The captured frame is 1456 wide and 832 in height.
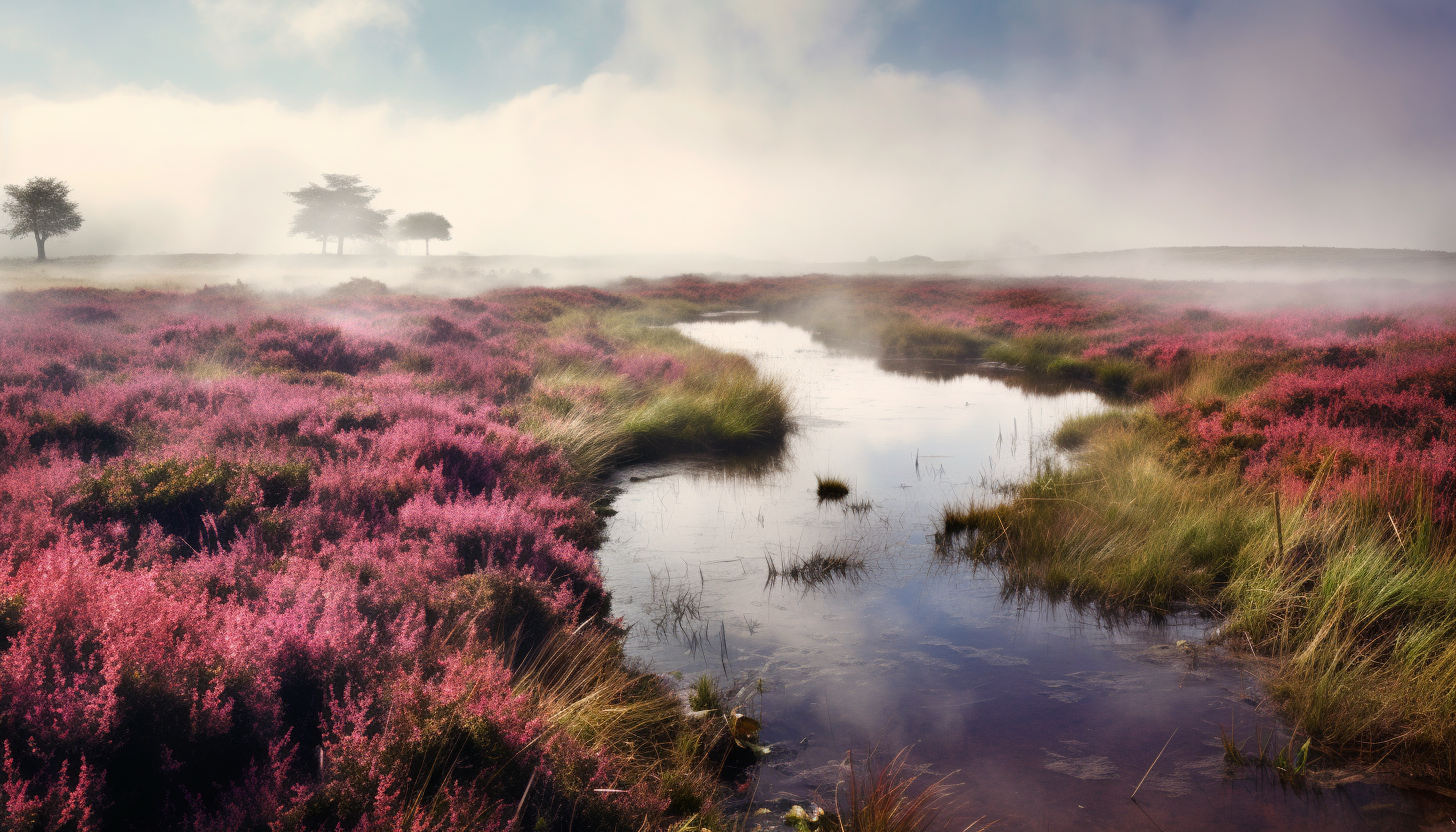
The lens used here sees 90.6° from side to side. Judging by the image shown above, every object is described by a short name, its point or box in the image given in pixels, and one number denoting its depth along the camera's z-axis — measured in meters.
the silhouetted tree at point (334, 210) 77.62
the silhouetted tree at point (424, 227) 97.33
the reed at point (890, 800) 3.46
